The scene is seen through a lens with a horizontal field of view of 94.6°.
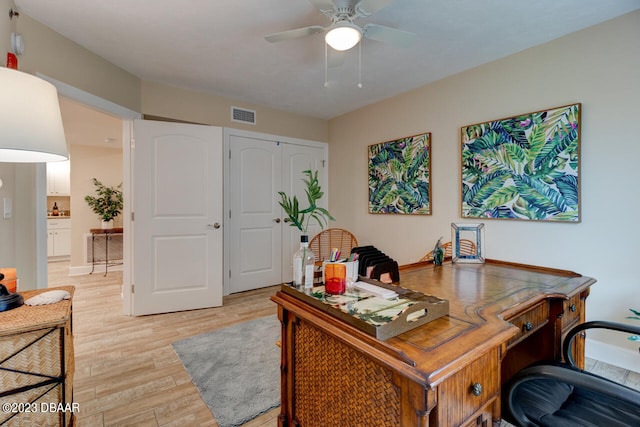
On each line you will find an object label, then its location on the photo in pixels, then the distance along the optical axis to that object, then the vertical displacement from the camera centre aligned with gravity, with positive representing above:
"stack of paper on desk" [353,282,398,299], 1.11 -0.31
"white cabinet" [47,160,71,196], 6.09 +0.68
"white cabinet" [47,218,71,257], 5.96 -0.52
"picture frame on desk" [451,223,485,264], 2.05 -0.22
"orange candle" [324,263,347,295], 1.14 -0.26
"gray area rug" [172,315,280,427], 1.73 -1.13
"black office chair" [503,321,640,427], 0.85 -0.71
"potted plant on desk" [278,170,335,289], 1.22 -0.21
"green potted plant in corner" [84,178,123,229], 5.23 +0.15
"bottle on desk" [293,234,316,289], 1.22 -0.22
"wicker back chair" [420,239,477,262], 2.11 -0.26
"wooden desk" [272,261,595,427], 0.77 -0.47
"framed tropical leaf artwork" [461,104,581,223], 2.27 +0.38
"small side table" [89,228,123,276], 5.12 -0.46
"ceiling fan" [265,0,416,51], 1.64 +1.13
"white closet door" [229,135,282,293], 3.83 -0.03
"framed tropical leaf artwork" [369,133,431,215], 3.24 +0.42
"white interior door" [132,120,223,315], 3.03 -0.06
